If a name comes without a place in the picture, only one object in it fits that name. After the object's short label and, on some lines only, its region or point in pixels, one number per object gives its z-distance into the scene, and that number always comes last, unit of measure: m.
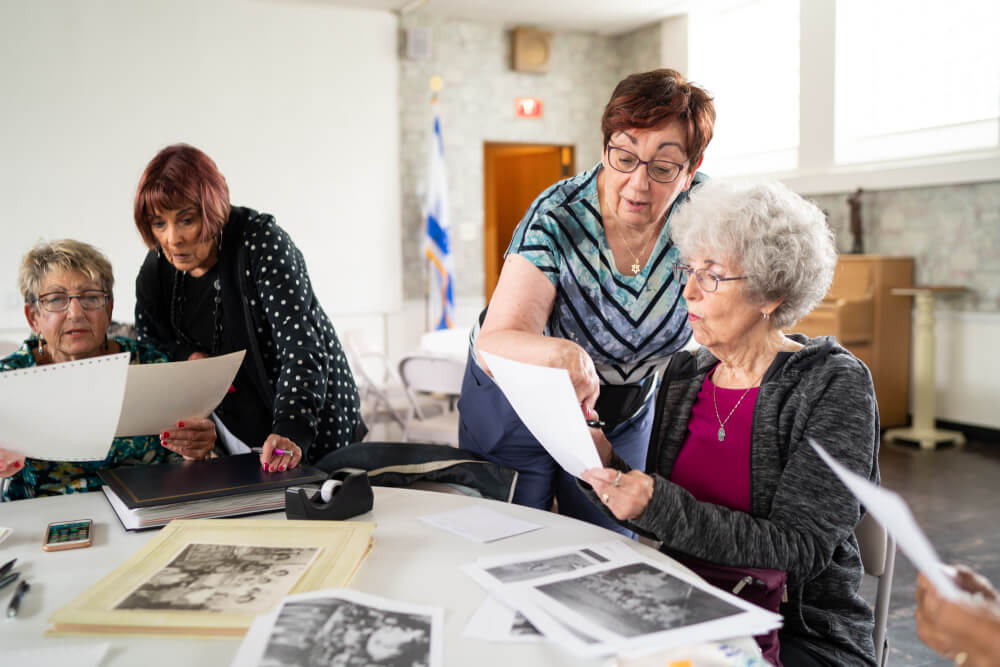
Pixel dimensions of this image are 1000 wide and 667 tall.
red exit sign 8.38
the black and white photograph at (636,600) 0.99
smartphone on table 1.30
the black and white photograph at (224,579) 1.02
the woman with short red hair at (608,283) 1.63
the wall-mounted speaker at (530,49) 8.24
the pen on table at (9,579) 1.15
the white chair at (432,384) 3.62
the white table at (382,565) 0.95
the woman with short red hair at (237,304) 1.89
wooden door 8.55
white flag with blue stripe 7.66
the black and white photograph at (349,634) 0.90
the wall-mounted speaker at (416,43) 7.66
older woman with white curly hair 1.31
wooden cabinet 6.06
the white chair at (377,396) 4.52
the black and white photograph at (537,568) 1.14
